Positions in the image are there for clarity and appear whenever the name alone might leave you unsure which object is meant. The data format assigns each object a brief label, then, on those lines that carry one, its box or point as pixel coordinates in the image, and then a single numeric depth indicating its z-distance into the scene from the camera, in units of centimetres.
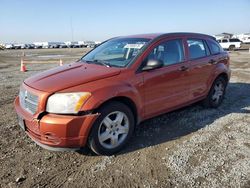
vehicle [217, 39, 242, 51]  2601
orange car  248
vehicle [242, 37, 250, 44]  3812
